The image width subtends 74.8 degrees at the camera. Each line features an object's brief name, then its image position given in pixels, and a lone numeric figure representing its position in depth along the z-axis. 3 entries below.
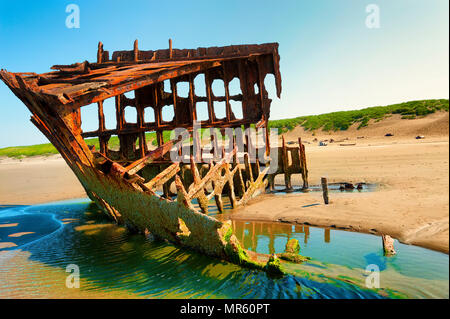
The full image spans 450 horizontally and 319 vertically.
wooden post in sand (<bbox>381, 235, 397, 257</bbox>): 5.20
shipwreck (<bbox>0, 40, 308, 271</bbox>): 5.41
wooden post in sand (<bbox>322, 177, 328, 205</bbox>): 8.51
